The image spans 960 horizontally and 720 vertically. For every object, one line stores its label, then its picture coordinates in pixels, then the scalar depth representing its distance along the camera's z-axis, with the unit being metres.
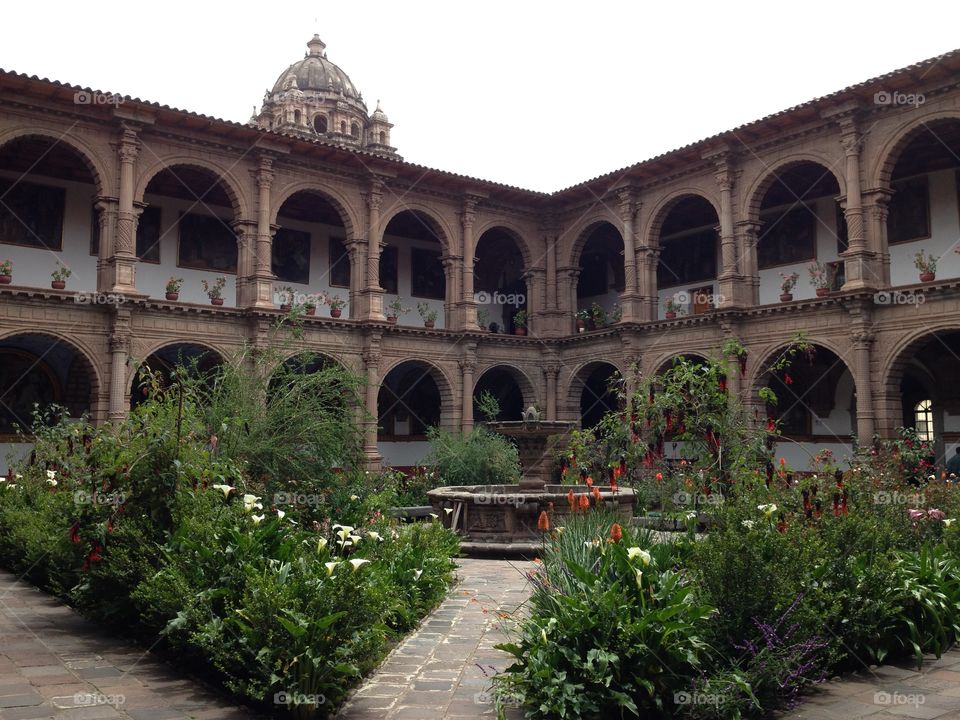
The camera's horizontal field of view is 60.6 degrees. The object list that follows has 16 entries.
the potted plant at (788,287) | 20.64
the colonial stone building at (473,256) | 18.42
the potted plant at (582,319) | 25.55
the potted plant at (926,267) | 17.98
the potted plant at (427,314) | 24.12
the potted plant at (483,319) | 26.72
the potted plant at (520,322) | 25.97
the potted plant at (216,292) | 20.91
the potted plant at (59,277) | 18.91
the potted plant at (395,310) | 23.13
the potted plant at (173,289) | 20.17
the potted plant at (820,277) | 19.48
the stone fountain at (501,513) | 11.86
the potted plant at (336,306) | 22.50
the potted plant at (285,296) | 23.22
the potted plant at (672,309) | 22.84
